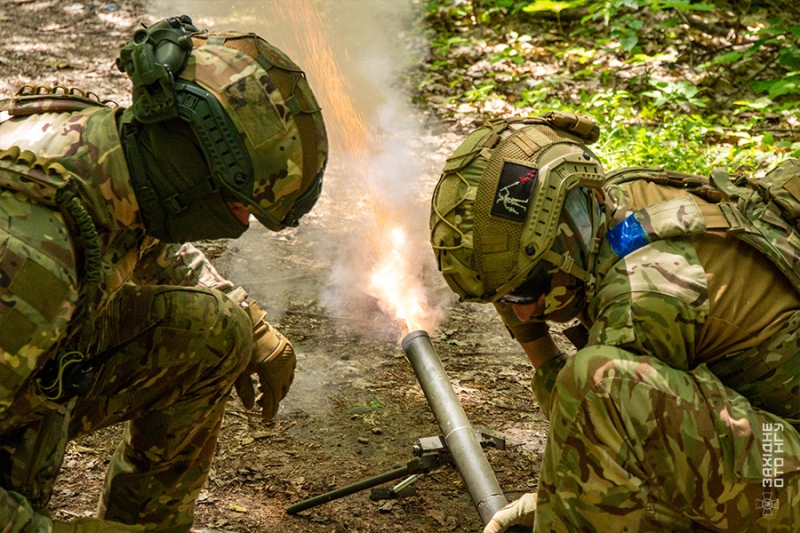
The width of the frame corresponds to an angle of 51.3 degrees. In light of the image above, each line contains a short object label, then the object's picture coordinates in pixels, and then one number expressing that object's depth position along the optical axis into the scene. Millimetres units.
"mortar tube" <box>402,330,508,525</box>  3375
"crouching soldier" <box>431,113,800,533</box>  2600
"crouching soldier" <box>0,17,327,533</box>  2516
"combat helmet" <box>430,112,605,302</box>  2723
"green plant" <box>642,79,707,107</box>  7656
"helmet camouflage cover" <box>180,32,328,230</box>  2785
